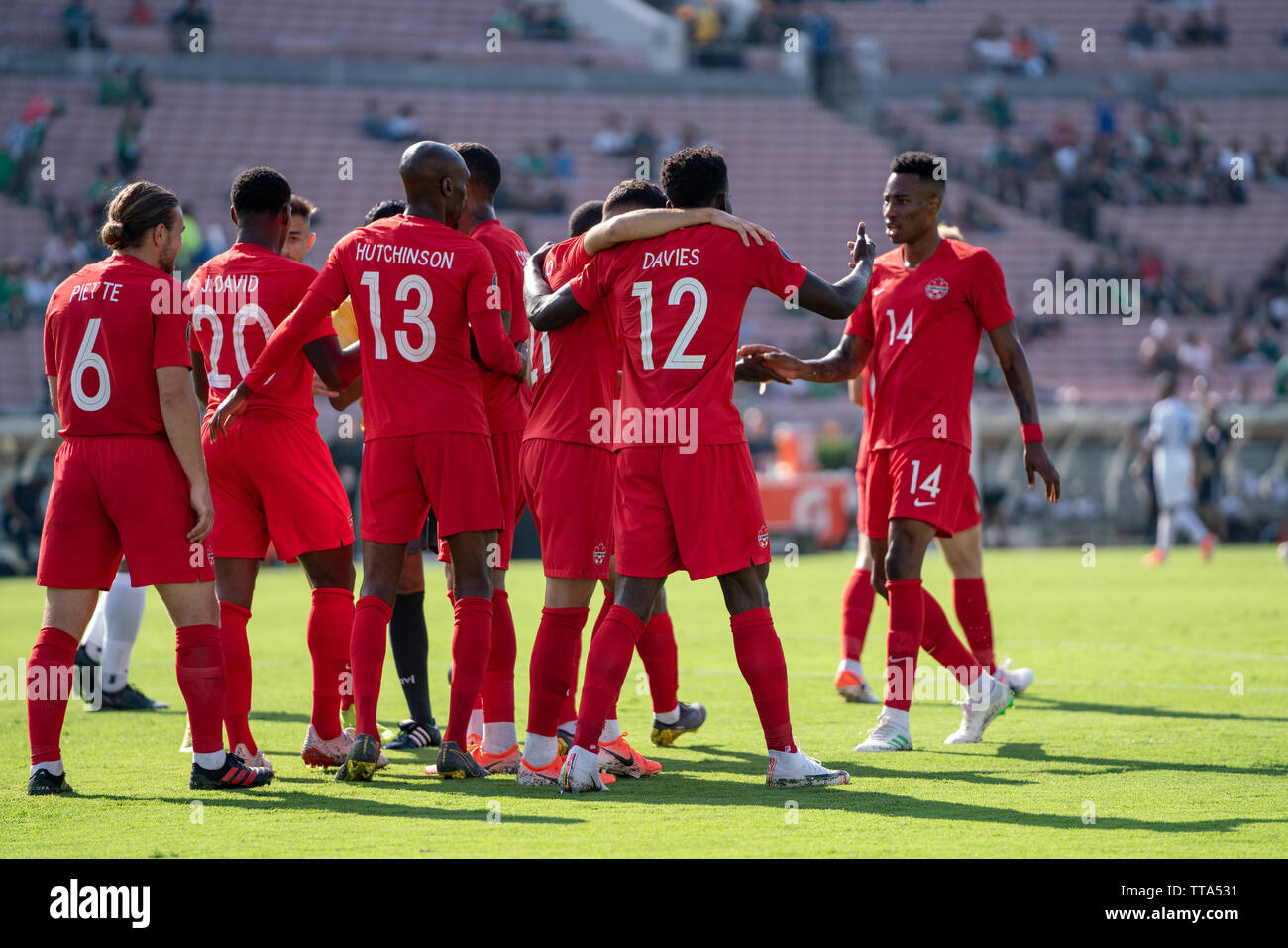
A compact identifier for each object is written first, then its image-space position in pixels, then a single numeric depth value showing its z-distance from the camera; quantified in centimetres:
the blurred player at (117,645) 1686
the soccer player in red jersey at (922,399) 1404
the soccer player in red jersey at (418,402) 1220
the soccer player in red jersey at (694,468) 1145
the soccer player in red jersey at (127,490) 1179
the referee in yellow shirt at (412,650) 1473
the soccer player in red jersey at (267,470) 1288
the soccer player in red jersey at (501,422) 1296
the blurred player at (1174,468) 3944
